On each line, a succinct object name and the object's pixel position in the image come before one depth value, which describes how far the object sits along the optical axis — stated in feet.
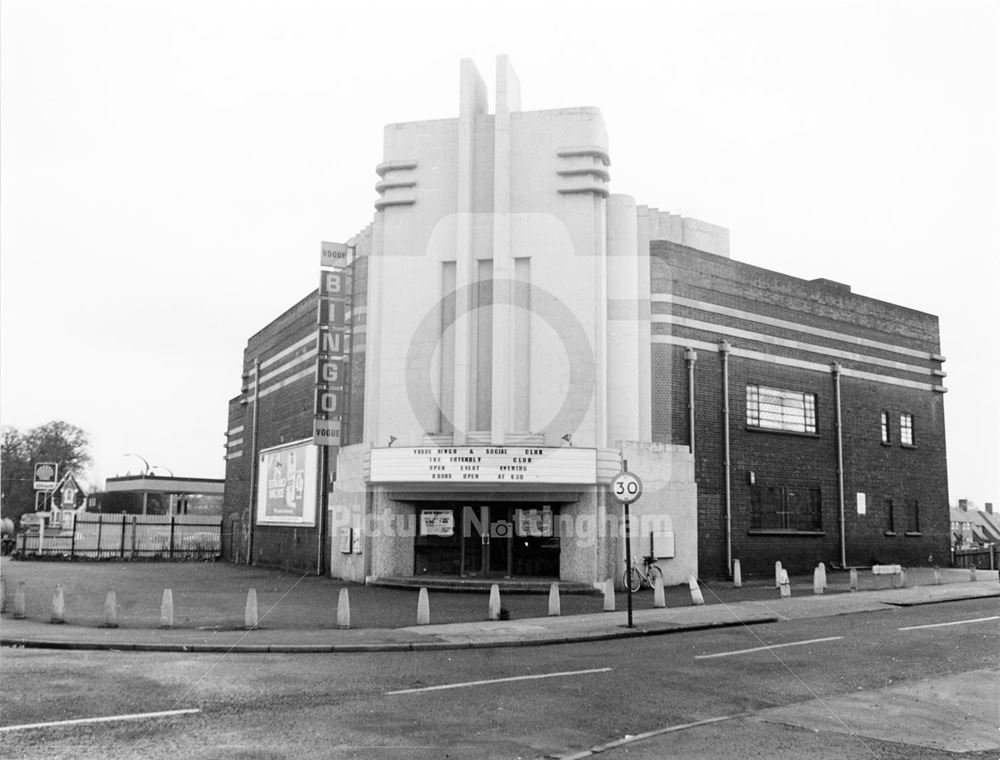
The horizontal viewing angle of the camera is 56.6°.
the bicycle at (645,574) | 87.66
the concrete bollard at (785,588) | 81.07
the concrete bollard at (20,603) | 66.08
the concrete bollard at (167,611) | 61.00
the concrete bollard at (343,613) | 60.85
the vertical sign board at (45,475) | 133.39
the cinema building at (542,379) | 90.17
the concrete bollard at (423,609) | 62.59
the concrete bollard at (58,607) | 63.46
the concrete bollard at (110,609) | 61.98
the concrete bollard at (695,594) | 76.54
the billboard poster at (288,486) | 116.57
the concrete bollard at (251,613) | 60.64
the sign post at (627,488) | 63.62
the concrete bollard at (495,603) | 65.49
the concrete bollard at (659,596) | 73.77
